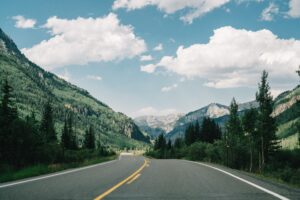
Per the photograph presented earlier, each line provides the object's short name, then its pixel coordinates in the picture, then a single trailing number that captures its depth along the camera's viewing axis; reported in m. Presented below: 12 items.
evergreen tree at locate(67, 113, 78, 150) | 104.94
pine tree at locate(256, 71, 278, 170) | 64.25
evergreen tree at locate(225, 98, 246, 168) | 73.81
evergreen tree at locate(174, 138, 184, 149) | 145.57
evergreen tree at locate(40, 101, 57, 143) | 81.25
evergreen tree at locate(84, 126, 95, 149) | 132.19
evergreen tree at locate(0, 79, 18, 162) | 51.12
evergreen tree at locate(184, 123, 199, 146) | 128.75
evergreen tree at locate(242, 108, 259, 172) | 69.77
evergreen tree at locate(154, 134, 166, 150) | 163.95
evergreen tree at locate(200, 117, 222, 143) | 123.56
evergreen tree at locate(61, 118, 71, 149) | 99.35
